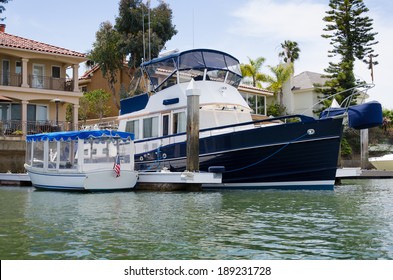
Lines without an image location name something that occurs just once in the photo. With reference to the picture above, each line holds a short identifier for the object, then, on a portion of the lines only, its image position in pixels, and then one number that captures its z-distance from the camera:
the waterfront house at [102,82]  41.38
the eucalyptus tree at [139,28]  38.03
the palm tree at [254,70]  46.97
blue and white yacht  17.03
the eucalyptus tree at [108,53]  38.94
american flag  17.20
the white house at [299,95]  49.19
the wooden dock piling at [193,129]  16.95
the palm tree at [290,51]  53.81
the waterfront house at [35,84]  29.81
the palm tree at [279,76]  46.56
